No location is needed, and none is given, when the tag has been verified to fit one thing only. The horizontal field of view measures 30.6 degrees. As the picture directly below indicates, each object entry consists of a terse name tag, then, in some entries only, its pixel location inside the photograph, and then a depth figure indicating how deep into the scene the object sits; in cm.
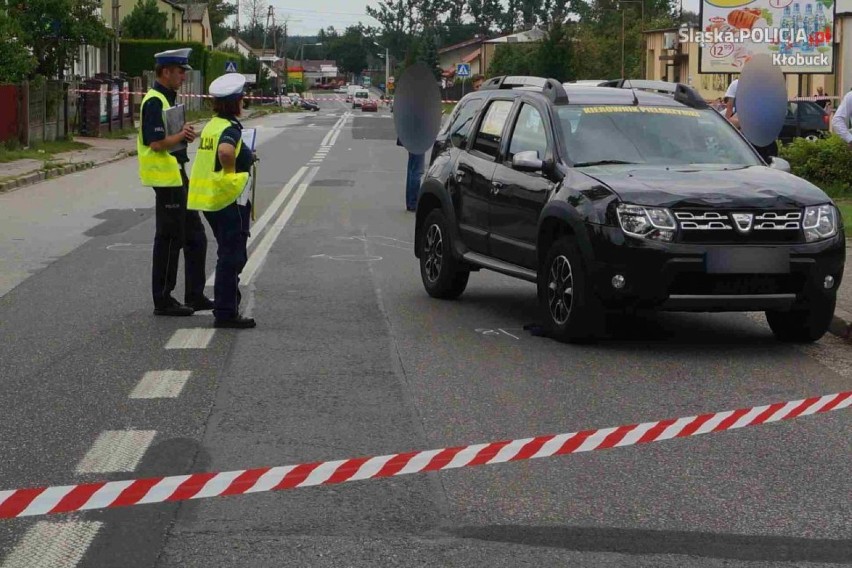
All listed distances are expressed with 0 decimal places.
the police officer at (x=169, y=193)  1077
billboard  3478
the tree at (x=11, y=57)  3089
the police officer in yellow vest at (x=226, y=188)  1012
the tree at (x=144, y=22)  7719
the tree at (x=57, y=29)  3581
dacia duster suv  924
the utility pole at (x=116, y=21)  4960
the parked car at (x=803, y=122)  4038
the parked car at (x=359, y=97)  11469
